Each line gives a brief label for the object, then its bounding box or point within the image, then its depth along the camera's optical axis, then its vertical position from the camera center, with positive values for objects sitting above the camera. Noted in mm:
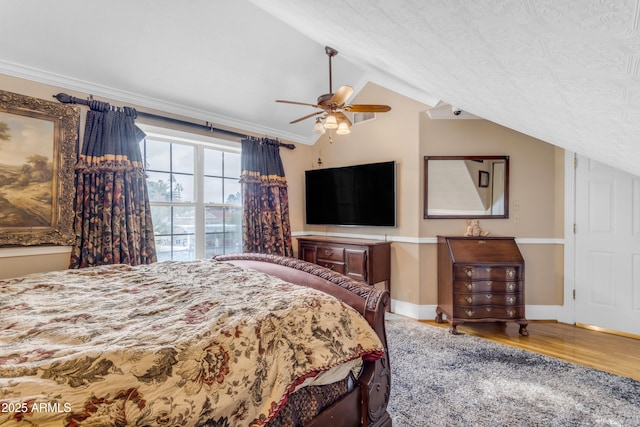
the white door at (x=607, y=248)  2918 -358
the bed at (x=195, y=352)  720 -421
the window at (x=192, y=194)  3283 +229
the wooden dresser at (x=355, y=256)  3447 -545
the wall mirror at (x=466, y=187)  3385 +309
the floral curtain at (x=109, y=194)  2611 +174
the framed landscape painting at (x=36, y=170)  2311 +355
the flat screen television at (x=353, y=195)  3689 +243
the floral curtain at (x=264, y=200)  3807 +176
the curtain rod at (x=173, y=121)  2559 +1010
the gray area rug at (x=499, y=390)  1743 -1211
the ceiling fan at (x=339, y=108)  2611 +961
